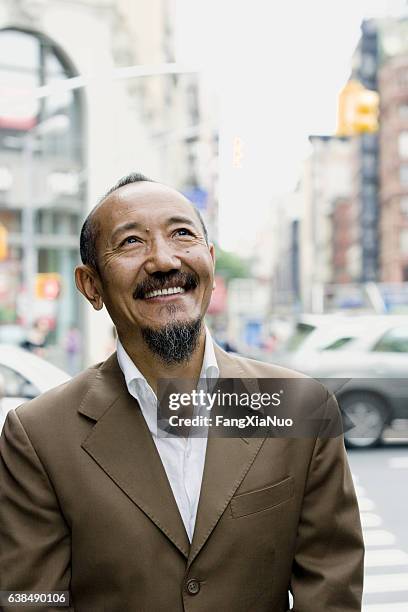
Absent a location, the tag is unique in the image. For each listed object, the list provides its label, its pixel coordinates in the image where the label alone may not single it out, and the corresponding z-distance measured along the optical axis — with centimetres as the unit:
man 149
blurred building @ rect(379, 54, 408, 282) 7106
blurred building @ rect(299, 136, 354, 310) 10000
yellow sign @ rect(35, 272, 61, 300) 1992
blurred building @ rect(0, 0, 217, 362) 1911
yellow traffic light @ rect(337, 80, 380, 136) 987
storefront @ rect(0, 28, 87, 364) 2019
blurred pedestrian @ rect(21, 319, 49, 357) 1102
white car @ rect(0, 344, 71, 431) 476
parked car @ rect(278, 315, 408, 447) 887
